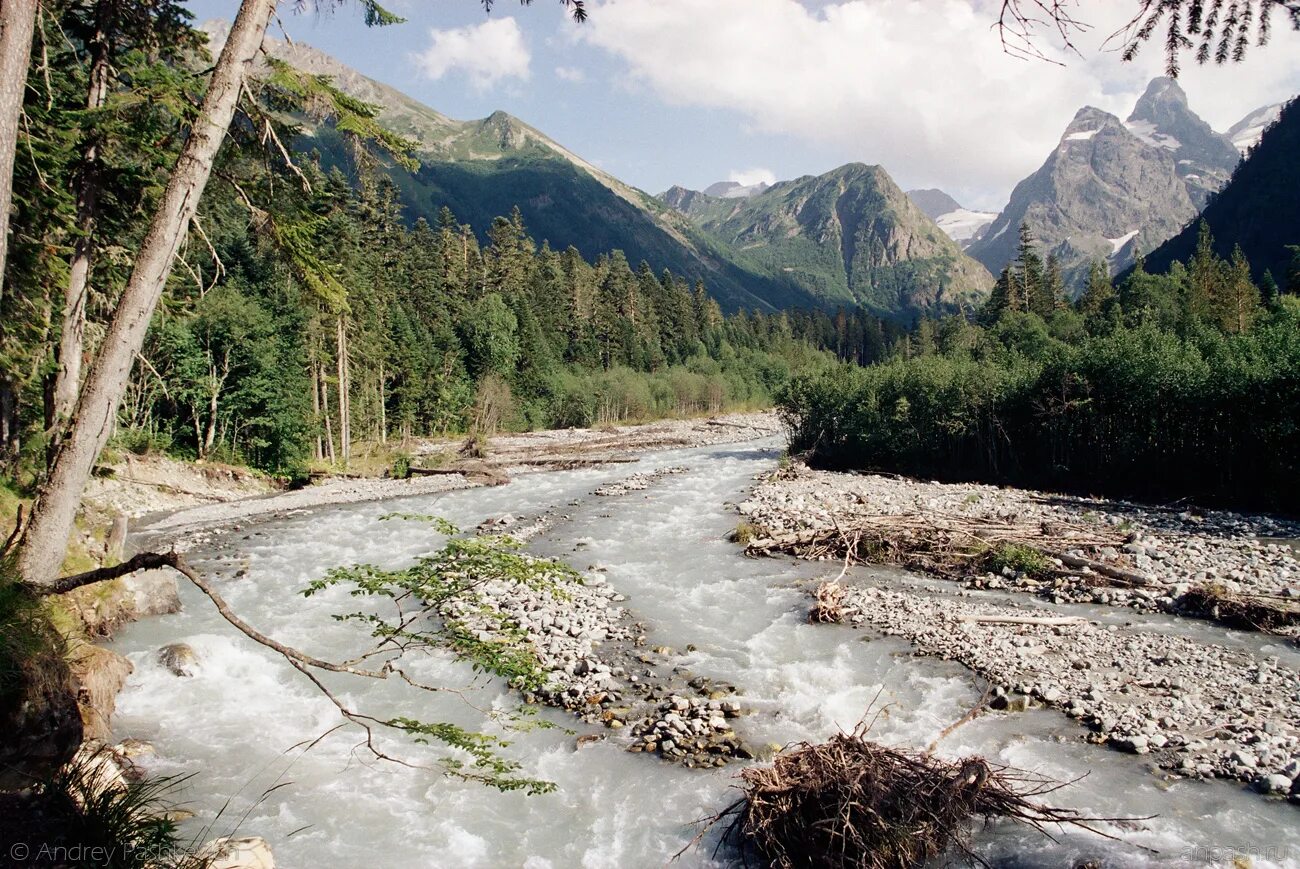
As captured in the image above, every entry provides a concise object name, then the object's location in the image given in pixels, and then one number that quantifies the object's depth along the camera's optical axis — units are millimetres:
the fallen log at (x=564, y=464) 43375
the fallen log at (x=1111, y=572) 14945
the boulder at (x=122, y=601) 11883
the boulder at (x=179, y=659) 11539
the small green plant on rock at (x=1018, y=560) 16109
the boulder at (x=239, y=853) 5605
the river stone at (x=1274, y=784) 7508
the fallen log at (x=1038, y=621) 12789
